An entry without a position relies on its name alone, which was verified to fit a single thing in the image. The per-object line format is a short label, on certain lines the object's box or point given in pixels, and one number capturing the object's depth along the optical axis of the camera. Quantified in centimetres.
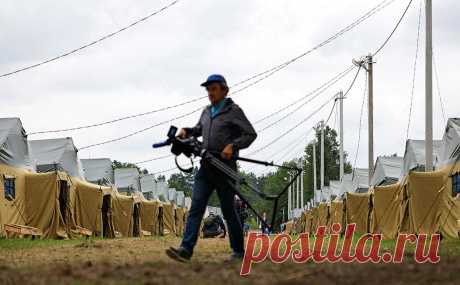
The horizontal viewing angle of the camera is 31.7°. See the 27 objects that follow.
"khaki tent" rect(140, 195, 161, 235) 4044
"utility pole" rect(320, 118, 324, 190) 6012
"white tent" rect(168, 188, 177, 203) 7998
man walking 880
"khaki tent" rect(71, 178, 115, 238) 2772
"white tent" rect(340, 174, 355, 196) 4654
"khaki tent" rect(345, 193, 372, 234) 3016
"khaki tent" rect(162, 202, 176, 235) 4641
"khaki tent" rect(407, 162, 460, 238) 2100
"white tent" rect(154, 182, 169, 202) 6985
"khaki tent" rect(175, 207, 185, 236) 5181
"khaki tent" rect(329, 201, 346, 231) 3525
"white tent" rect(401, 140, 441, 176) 2794
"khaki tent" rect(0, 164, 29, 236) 2308
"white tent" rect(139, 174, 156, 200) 6253
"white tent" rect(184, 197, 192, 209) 9226
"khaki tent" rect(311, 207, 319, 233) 5169
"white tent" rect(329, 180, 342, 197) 5659
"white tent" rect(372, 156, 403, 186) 3231
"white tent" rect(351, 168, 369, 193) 4138
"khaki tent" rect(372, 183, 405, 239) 2425
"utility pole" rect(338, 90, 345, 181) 4796
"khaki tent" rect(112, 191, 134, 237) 3291
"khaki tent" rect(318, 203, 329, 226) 4391
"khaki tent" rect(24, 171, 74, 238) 2459
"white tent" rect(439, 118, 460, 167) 2167
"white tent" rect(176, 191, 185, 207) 8750
